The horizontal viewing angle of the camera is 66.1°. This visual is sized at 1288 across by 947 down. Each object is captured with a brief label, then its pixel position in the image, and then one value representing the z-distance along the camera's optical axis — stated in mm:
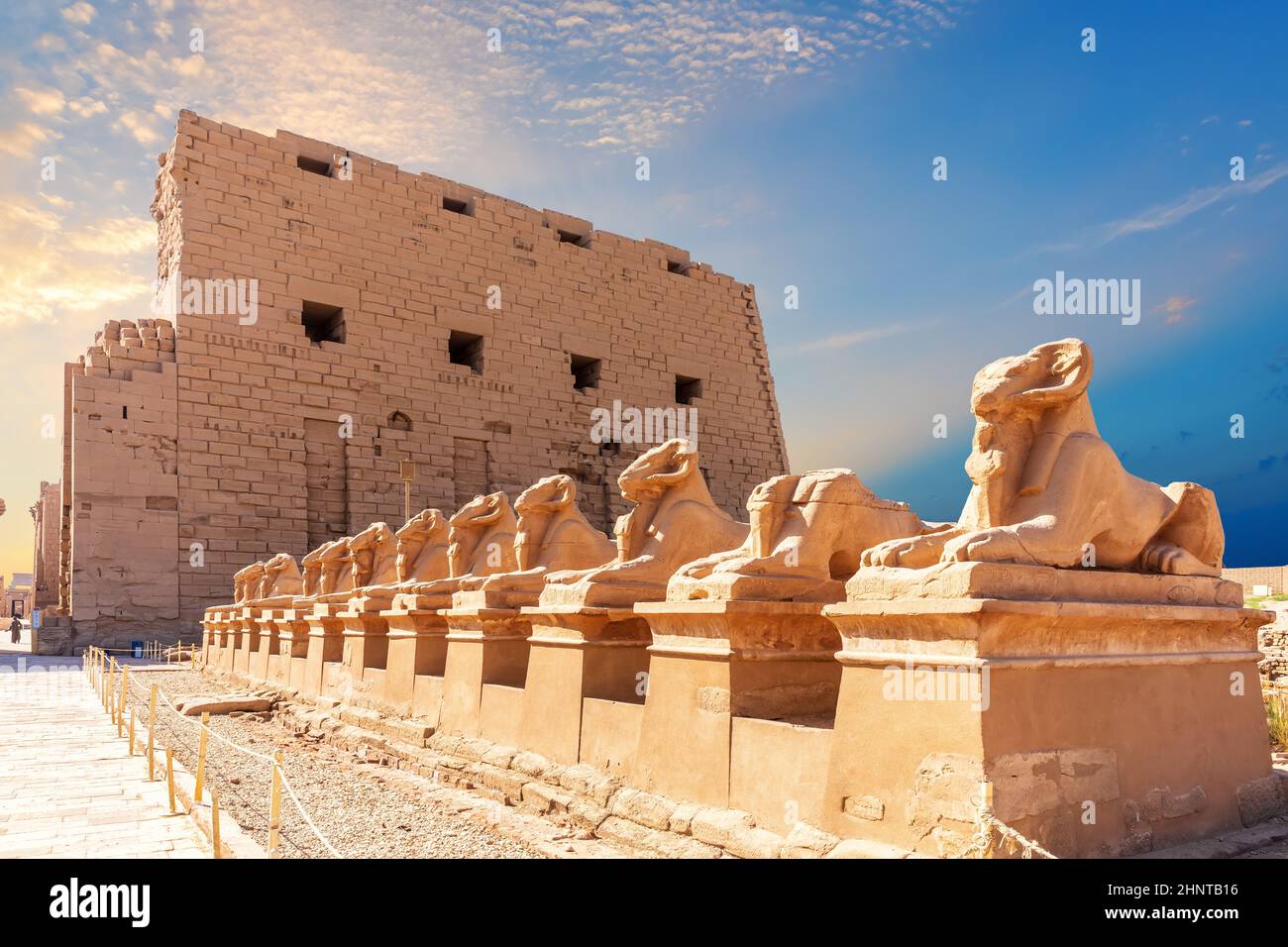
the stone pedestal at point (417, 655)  7329
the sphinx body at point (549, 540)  6508
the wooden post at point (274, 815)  3692
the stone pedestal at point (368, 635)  8594
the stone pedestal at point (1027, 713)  3107
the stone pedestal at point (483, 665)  6281
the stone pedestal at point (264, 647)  12547
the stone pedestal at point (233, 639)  14438
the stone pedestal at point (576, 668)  5238
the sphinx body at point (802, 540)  4277
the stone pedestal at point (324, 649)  9719
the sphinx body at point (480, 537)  7676
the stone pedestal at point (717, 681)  4098
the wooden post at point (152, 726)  6000
